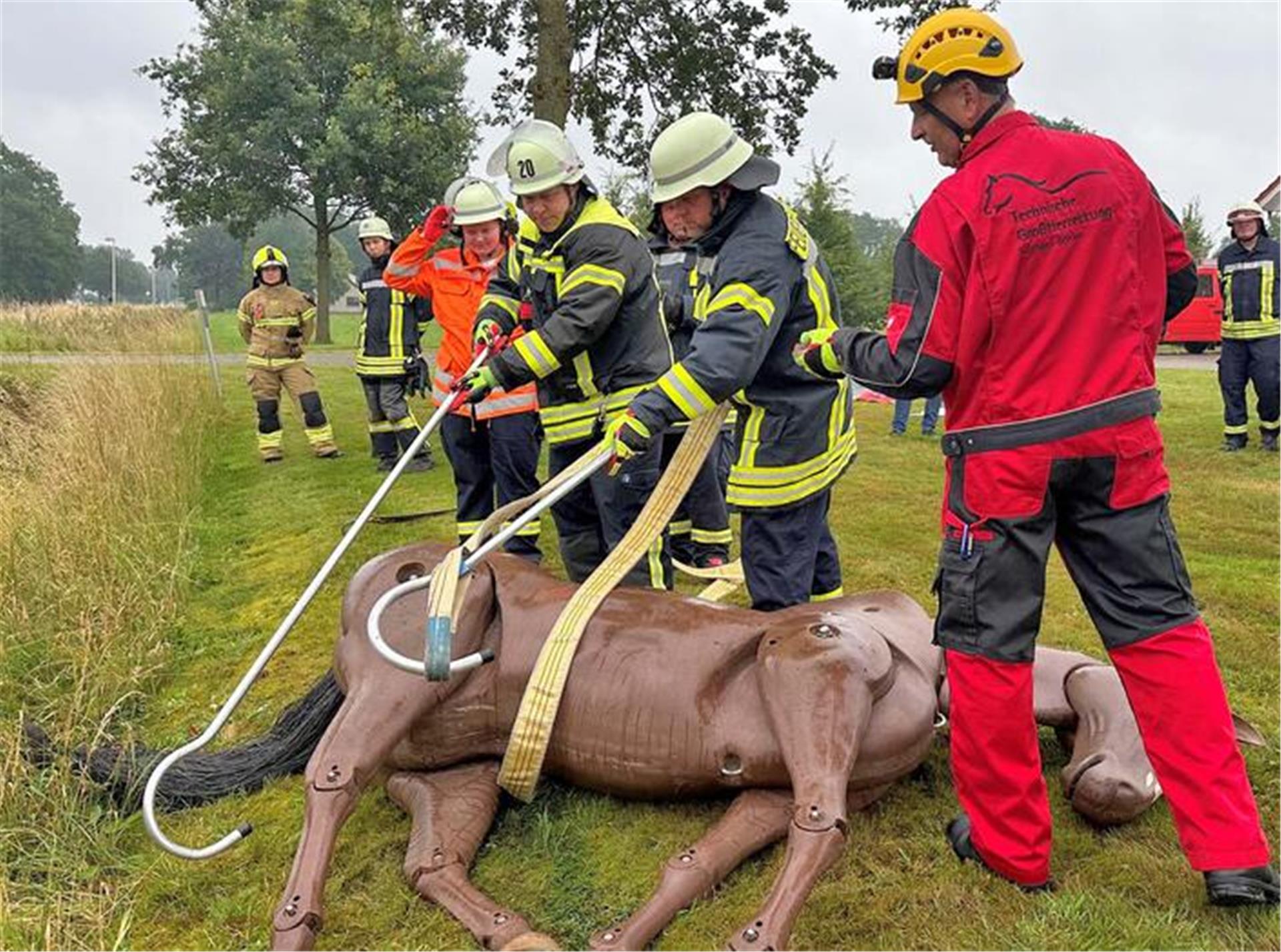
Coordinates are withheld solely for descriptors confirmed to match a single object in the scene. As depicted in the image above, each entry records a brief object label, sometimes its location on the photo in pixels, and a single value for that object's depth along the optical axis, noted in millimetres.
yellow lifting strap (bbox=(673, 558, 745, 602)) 3609
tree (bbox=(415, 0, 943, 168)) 10633
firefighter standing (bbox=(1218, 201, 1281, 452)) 8430
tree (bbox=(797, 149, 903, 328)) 19641
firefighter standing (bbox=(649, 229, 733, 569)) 4969
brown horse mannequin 2266
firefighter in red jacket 2184
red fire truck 22422
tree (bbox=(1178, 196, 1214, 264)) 28516
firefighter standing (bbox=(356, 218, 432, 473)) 8133
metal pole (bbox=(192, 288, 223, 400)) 12320
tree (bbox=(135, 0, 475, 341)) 23344
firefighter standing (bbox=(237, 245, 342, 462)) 8812
